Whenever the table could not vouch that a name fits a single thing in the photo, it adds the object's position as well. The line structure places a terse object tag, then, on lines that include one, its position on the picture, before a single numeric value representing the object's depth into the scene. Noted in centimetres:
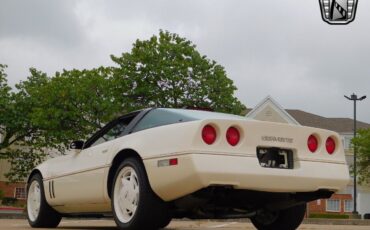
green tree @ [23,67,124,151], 2997
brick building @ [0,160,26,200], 4934
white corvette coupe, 518
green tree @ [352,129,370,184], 4366
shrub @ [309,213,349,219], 3472
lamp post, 4804
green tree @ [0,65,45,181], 3253
